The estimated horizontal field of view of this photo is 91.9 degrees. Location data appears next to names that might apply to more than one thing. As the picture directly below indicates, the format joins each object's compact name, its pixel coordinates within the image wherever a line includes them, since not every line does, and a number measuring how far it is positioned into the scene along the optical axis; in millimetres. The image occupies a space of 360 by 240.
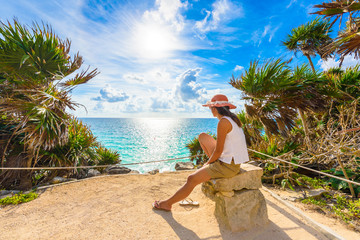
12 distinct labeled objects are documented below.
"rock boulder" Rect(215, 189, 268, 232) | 2348
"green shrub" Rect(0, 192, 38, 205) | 2990
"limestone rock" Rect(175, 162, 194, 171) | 5963
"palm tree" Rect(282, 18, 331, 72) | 9070
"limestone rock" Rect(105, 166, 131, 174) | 5352
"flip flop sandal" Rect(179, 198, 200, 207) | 3057
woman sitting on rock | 2332
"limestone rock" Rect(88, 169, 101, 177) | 5045
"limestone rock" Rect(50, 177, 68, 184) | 3915
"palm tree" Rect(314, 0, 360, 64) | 3510
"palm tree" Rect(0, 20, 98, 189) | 3455
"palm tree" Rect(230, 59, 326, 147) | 4355
